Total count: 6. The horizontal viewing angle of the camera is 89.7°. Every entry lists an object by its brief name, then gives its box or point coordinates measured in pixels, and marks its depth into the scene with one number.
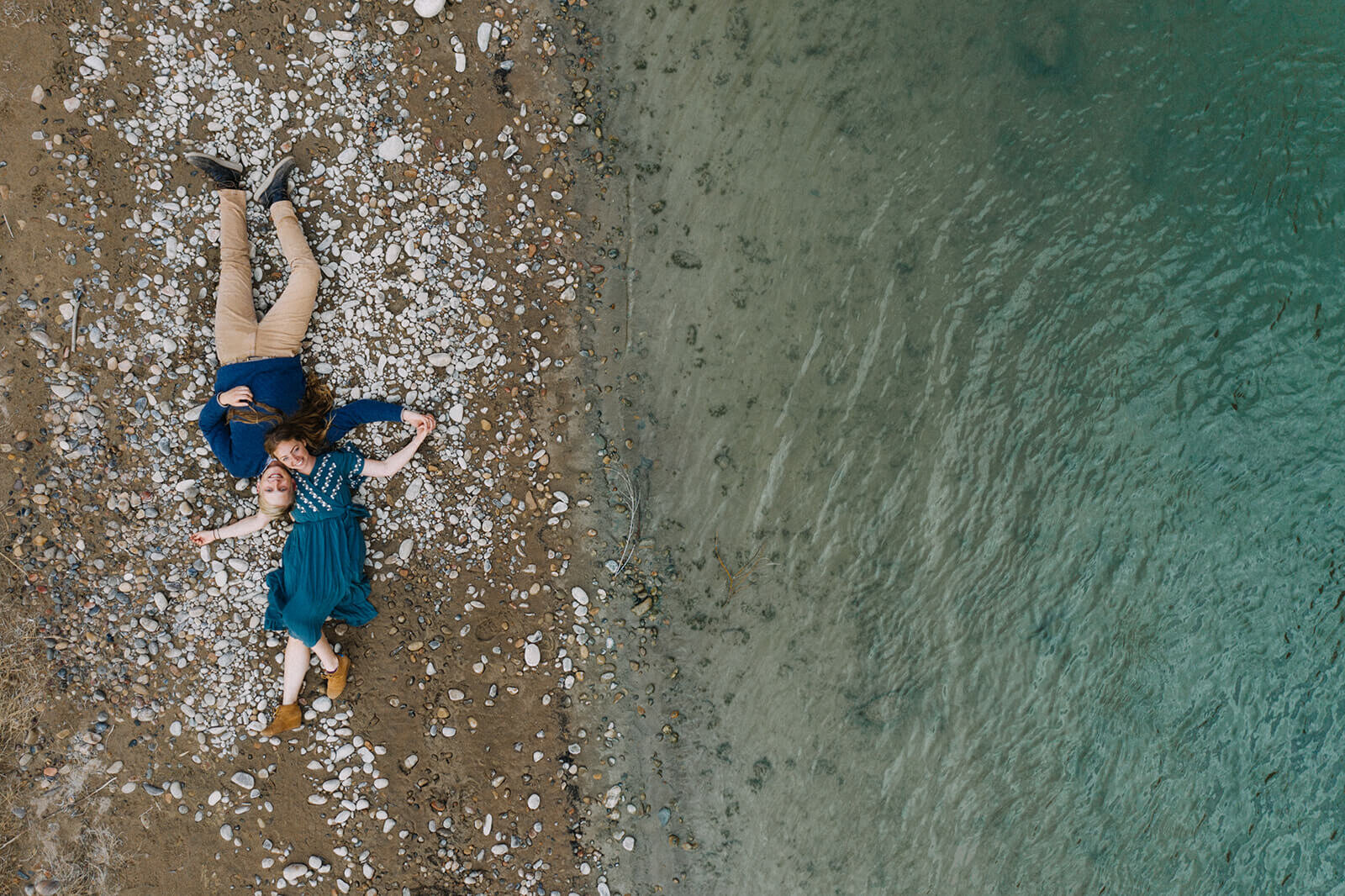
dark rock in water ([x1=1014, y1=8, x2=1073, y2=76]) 4.38
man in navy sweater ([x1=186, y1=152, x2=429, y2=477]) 4.12
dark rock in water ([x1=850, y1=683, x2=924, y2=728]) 4.57
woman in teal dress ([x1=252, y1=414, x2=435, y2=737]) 4.13
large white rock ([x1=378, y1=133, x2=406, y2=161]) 4.38
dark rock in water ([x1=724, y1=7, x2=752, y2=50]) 4.43
